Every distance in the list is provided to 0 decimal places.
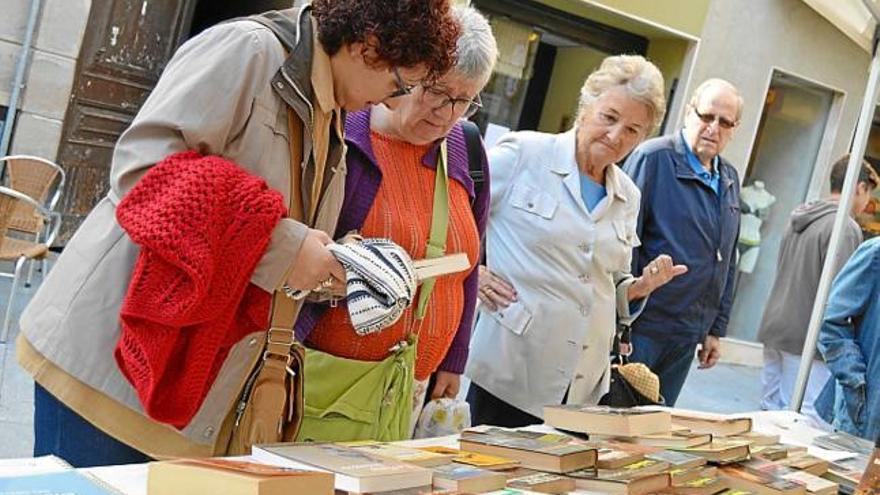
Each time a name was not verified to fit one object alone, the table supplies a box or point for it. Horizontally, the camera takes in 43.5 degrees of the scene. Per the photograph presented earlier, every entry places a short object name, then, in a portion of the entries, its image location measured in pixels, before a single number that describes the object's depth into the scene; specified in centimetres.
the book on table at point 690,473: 196
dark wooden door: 767
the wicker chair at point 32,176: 630
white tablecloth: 153
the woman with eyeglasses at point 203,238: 166
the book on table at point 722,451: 217
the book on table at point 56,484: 125
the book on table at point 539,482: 175
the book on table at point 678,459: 202
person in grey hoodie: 553
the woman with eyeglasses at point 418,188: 220
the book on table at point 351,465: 151
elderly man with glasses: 397
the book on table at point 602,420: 228
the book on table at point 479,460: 179
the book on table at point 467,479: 161
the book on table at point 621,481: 182
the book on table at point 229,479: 128
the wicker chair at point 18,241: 443
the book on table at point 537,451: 187
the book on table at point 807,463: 239
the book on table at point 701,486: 193
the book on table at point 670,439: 224
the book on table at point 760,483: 205
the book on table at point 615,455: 196
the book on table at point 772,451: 241
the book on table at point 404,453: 172
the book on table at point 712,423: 255
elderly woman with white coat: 304
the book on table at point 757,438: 255
